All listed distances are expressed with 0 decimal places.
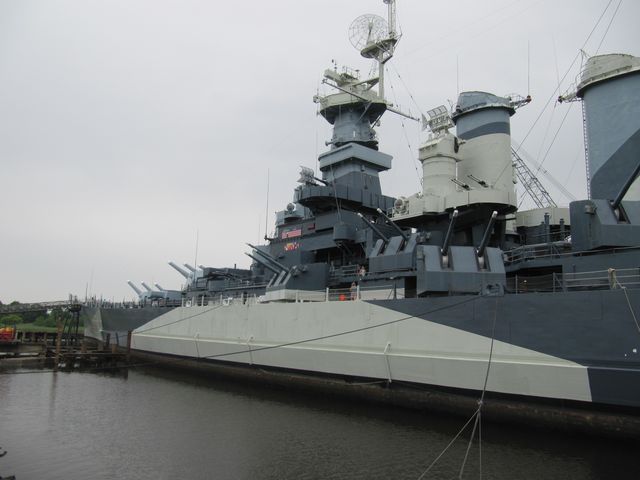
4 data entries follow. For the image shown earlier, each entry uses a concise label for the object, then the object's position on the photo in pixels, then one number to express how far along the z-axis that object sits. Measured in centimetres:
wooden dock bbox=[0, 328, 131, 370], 2531
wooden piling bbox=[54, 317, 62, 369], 2452
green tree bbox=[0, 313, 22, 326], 6400
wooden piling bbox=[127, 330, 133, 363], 2588
